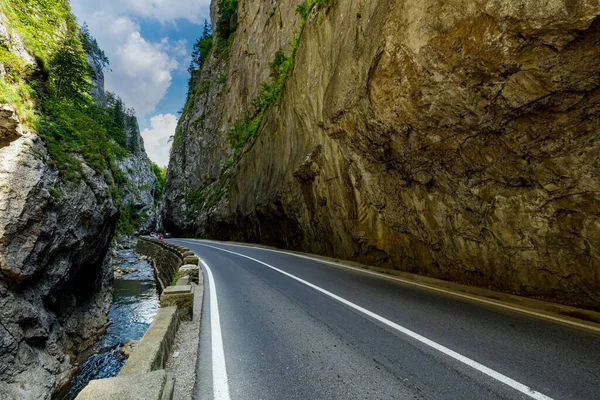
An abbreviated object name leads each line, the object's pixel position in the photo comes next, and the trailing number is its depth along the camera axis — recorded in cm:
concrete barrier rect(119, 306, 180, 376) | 300
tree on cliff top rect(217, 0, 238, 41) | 4272
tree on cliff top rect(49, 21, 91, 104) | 1669
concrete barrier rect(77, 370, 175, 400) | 230
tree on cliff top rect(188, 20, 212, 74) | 5794
